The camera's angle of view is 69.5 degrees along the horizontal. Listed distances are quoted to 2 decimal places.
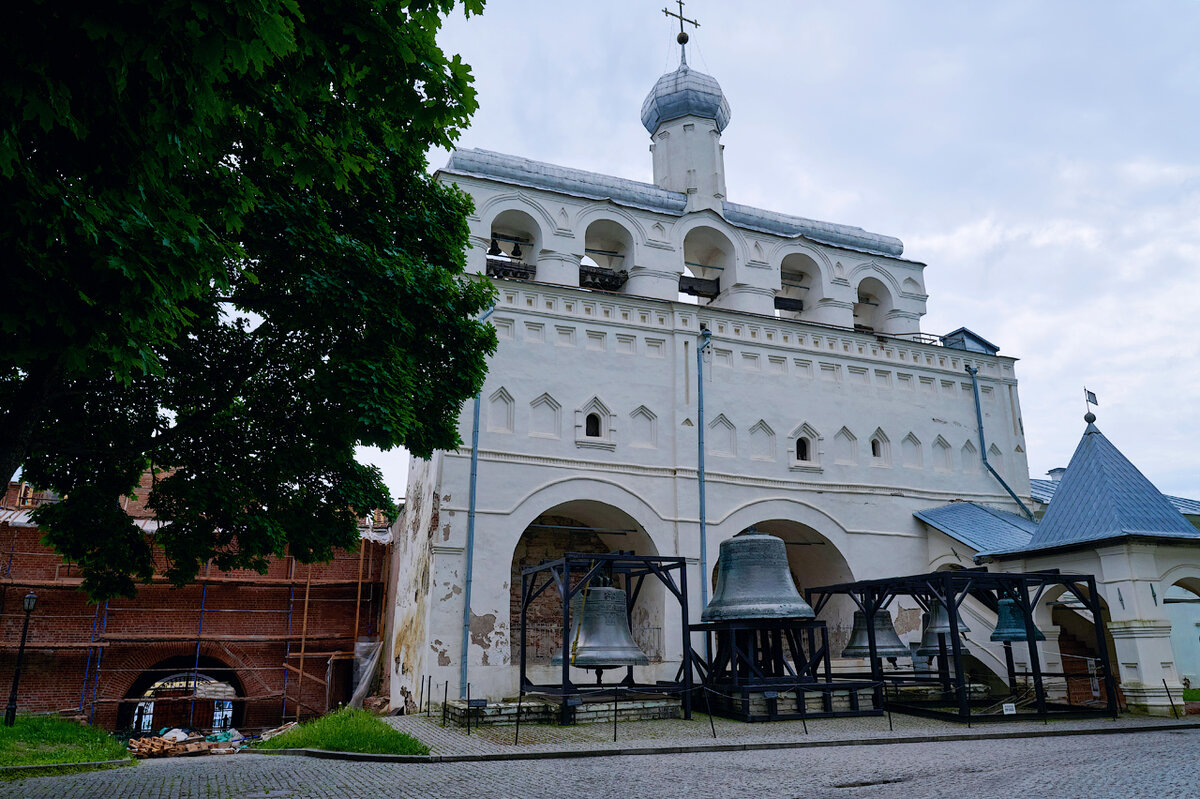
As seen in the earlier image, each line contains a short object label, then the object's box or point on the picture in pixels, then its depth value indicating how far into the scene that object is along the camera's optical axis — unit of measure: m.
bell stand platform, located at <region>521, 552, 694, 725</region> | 11.66
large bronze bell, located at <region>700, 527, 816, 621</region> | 12.07
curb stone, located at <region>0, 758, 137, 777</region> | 8.45
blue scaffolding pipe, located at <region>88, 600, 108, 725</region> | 17.44
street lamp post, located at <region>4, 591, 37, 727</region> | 13.56
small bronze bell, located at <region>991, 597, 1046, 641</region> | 12.72
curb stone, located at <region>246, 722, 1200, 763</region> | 8.93
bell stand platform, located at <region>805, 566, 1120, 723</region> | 12.18
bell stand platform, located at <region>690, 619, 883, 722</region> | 12.16
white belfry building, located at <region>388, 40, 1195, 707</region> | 14.99
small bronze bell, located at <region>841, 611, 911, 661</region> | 14.21
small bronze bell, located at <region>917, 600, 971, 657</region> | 14.29
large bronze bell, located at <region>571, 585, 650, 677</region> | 11.81
